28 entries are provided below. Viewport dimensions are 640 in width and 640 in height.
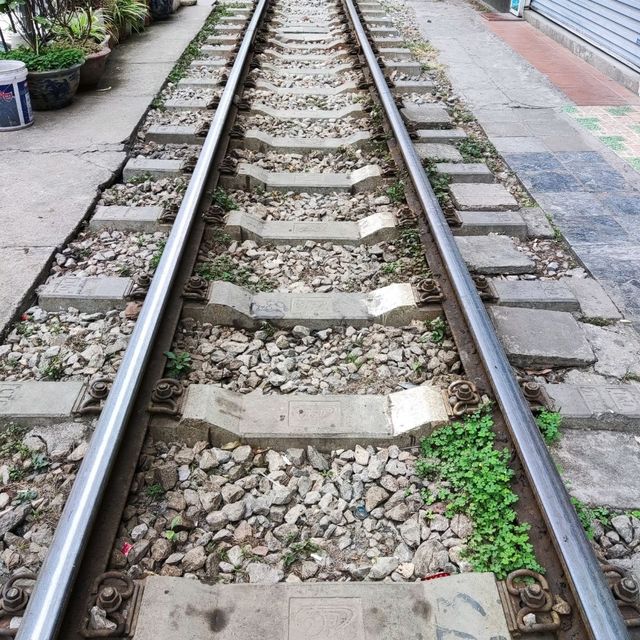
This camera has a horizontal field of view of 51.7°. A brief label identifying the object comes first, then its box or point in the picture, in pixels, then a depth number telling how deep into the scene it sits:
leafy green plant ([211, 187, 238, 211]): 4.12
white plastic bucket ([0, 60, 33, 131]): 5.21
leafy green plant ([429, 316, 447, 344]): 3.01
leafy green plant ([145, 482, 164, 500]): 2.28
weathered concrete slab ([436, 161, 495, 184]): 4.71
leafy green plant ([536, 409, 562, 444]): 2.58
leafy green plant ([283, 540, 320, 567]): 2.10
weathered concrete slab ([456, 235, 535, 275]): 3.65
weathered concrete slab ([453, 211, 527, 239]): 4.05
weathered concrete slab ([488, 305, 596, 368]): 2.97
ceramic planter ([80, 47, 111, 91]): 6.27
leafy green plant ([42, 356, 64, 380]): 2.84
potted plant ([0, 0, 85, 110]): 5.70
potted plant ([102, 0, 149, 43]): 7.68
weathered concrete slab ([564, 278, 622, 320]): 3.33
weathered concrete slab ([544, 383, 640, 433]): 2.67
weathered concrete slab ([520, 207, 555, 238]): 4.09
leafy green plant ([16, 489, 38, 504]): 2.29
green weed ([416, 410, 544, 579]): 2.03
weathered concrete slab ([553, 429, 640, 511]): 2.36
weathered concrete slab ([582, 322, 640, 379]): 2.95
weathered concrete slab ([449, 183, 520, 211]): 4.31
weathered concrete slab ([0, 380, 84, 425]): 2.59
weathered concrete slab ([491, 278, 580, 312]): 3.35
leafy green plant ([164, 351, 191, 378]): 2.75
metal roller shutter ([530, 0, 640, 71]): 7.36
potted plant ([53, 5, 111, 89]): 6.32
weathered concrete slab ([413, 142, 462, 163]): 5.00
